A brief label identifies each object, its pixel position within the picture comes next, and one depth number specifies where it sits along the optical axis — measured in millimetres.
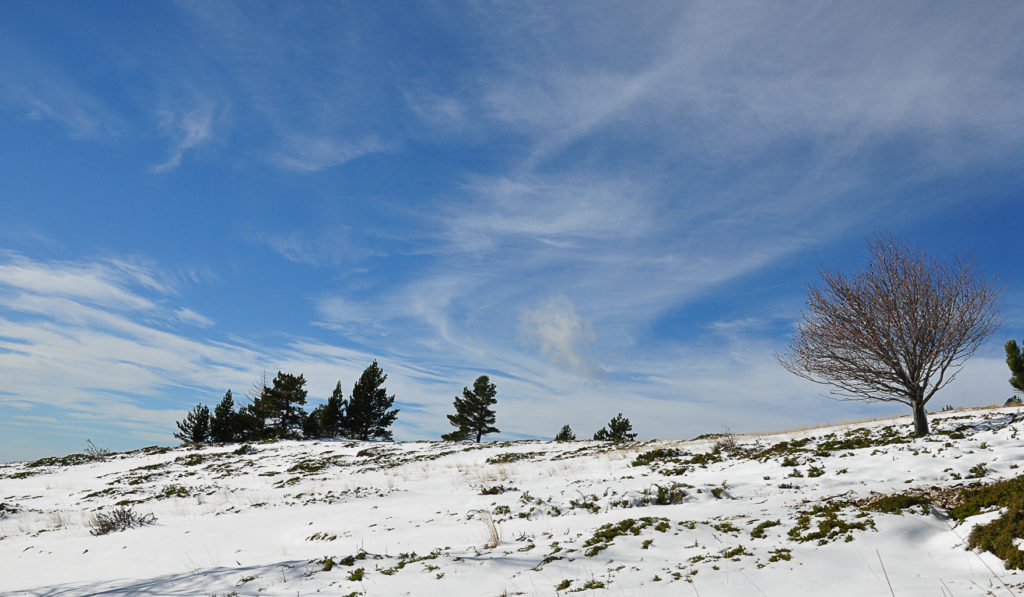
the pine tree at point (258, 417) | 53625
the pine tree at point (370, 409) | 56562
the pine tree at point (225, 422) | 59375
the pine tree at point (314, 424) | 57594
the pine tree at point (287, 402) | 53312
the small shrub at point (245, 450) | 34875
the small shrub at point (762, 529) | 7066
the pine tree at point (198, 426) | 60000
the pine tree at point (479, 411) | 55688
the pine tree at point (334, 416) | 56188
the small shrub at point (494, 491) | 13789
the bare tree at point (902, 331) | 17562
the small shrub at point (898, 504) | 7094
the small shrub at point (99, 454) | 40500
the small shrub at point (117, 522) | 13391
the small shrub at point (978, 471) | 10349
